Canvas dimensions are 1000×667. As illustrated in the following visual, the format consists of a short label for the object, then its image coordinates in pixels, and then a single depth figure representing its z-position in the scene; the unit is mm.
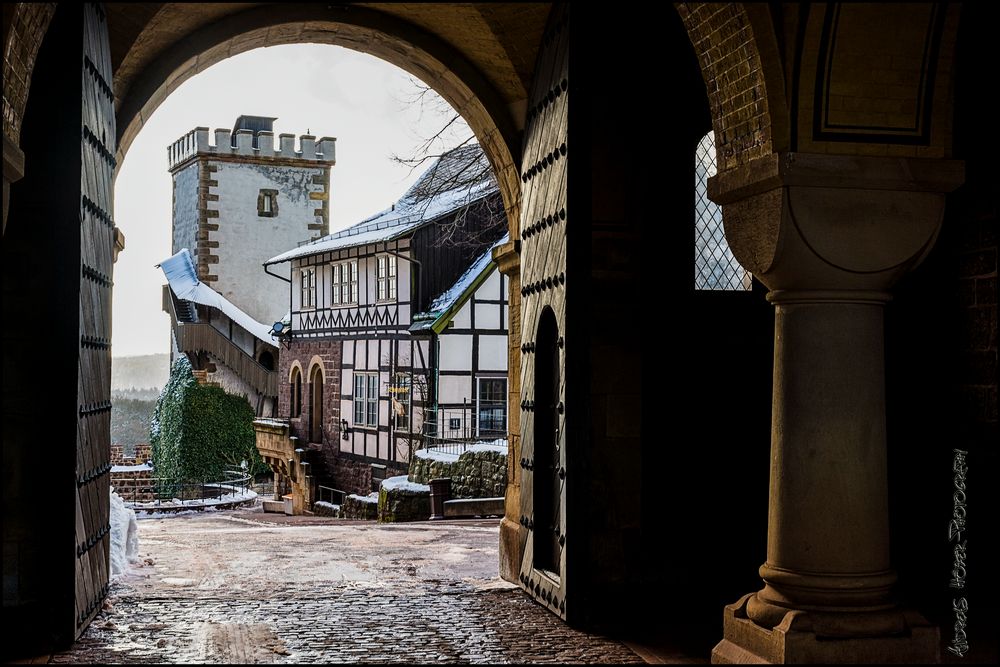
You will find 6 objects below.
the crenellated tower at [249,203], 38594
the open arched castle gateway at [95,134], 5844
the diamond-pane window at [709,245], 7453
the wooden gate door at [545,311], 6723
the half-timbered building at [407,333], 22672
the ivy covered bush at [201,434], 32969
